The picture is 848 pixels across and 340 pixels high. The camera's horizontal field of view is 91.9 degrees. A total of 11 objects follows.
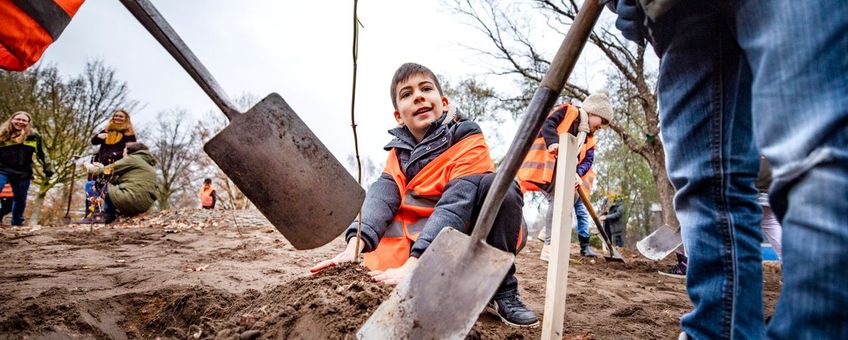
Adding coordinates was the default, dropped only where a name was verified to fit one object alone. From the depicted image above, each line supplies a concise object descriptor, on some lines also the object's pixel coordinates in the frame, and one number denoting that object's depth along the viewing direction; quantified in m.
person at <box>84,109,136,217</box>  6.66
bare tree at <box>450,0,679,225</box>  8.62
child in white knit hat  4.23
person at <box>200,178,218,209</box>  12.21
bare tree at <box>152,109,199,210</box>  23.31
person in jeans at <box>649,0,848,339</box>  0.62
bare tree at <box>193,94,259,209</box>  18.23
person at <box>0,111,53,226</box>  5.95
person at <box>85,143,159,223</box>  6.52
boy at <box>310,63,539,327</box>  1.80
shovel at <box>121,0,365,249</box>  1.27
